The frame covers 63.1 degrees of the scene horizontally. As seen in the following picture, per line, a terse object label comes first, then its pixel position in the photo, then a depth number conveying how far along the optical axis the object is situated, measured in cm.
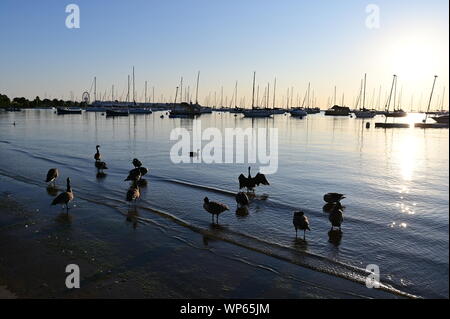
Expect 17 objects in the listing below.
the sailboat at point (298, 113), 14562
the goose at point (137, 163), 2112
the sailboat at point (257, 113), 12812
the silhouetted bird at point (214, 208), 1259
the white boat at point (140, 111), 14681
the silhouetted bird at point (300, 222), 1124
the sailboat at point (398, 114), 13780
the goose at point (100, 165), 2222
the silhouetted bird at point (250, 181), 1736
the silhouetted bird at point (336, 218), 1188
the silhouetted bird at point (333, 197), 1435
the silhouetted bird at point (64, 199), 1316
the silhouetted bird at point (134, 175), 1794
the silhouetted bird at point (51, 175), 1750
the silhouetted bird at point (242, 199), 1446
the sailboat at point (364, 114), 14346
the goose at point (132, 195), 1410
